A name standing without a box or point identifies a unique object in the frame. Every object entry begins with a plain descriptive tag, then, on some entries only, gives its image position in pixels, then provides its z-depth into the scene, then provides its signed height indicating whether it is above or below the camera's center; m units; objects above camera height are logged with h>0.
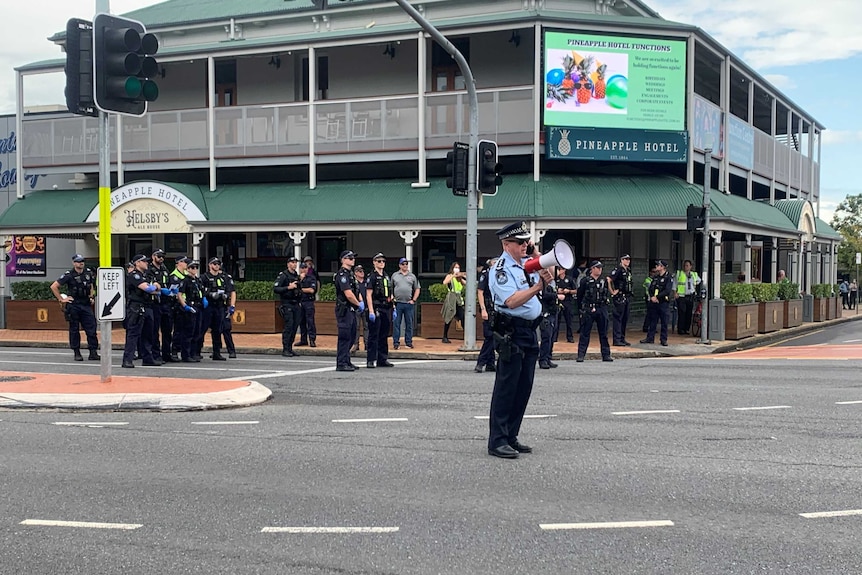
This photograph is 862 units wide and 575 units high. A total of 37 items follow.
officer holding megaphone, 6.78 -0.55
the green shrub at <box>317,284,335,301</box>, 19.22 -0.43
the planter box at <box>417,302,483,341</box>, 18.59 -1.08
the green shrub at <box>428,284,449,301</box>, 18.44 -0.36
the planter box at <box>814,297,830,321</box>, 28.00 -1.06
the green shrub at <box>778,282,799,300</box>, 23.19 -0.42
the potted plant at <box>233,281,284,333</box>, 19.58 -0.87
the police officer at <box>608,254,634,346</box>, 16.52 -0.27
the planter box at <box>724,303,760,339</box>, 19.39 -1.07
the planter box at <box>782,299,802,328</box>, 23.47 -1.06
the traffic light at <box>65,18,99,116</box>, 9.55 +2.35
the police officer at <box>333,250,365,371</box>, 12.85 -0.51
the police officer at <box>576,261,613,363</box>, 14.58 -0.47
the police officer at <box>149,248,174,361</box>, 14.02 -0.66
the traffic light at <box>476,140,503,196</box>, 15.56 +1.97
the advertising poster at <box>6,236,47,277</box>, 28.59 +0.60
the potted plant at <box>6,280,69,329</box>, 21.41 -0.88
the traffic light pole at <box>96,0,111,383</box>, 10.02 +0.87
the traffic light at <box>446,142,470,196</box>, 15.62 +2.03
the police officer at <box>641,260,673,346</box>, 16.92 -0.46
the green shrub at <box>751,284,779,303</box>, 21.08 -0.42
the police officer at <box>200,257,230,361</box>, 14.64 -0.44
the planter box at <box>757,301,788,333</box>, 21.42 -1.05
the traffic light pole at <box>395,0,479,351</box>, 15.61 +0.90
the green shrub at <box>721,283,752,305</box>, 19.34 -0.41
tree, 56.77 +3.78
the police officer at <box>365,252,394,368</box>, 13.61 -0.62
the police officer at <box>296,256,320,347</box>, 16.55 -0.56
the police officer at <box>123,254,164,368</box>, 13.38 -0.57
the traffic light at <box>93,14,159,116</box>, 9.51 +2.45
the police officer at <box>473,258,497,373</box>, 13.03 -1.27
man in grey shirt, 16.69 -0.41
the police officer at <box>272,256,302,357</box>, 15.69 -0.49
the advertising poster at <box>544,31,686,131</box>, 19.42 +4.58
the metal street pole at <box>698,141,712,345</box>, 17.23 +0.61
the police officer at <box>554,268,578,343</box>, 15.47 -0.34
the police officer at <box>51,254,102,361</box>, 14.82 -0.52
